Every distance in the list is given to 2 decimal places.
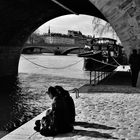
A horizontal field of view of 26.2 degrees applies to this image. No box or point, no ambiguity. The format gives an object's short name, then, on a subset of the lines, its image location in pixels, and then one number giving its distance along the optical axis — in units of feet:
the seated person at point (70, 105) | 22.62
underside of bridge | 40.04
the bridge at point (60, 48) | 264.85
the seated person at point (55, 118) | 21.67
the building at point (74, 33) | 503.61
